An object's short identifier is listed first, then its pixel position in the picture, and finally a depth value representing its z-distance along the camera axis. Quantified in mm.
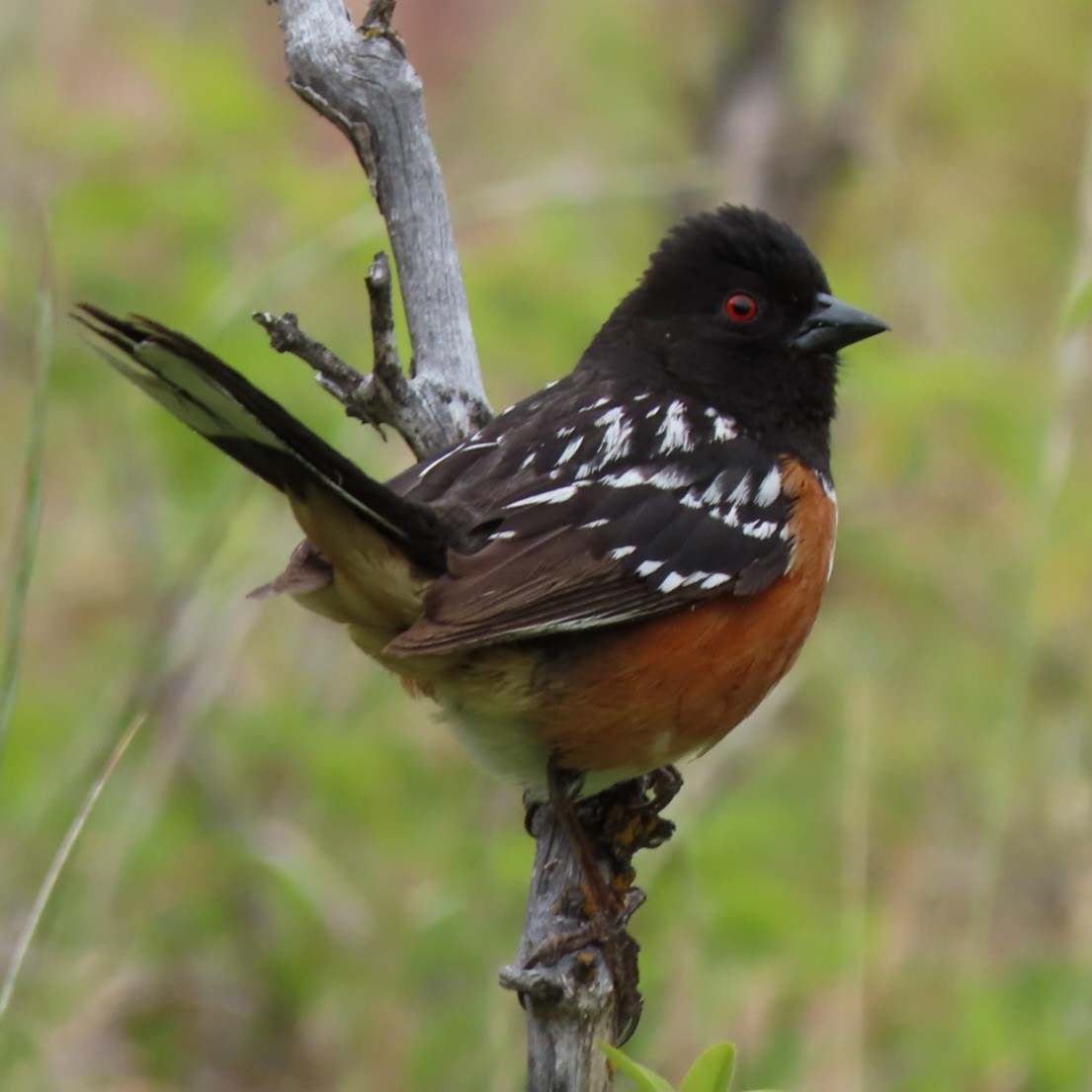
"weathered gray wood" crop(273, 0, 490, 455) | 5266
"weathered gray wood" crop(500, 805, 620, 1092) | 5229
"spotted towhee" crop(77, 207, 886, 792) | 5252
